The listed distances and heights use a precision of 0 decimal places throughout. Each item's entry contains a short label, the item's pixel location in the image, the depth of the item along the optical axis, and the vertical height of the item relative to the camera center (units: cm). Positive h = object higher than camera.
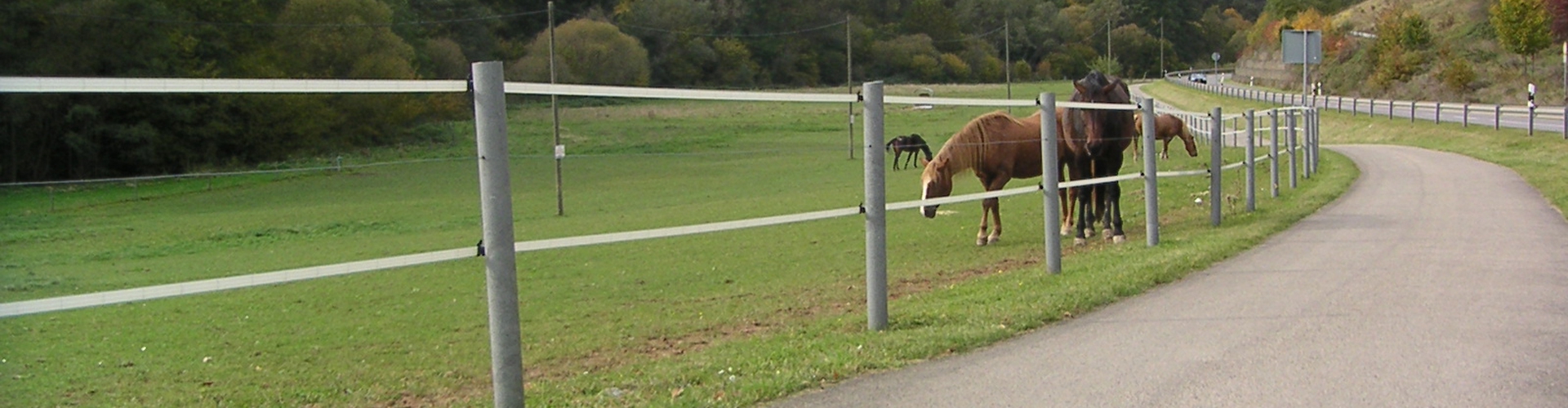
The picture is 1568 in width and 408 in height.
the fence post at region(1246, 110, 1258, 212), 1525 -93
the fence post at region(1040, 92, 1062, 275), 904 -44
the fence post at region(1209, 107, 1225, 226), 1306 -65
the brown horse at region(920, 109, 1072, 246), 1410 -46
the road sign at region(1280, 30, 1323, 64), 4434 +199
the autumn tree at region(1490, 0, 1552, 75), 4856 +259
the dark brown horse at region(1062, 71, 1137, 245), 1309 -31
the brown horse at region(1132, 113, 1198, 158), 2442 -38
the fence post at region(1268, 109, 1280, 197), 1781 -79
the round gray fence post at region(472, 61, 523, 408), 456 -36
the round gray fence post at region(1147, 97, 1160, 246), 1116 -64
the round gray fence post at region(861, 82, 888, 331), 668 -52
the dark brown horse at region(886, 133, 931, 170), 3493 -73
